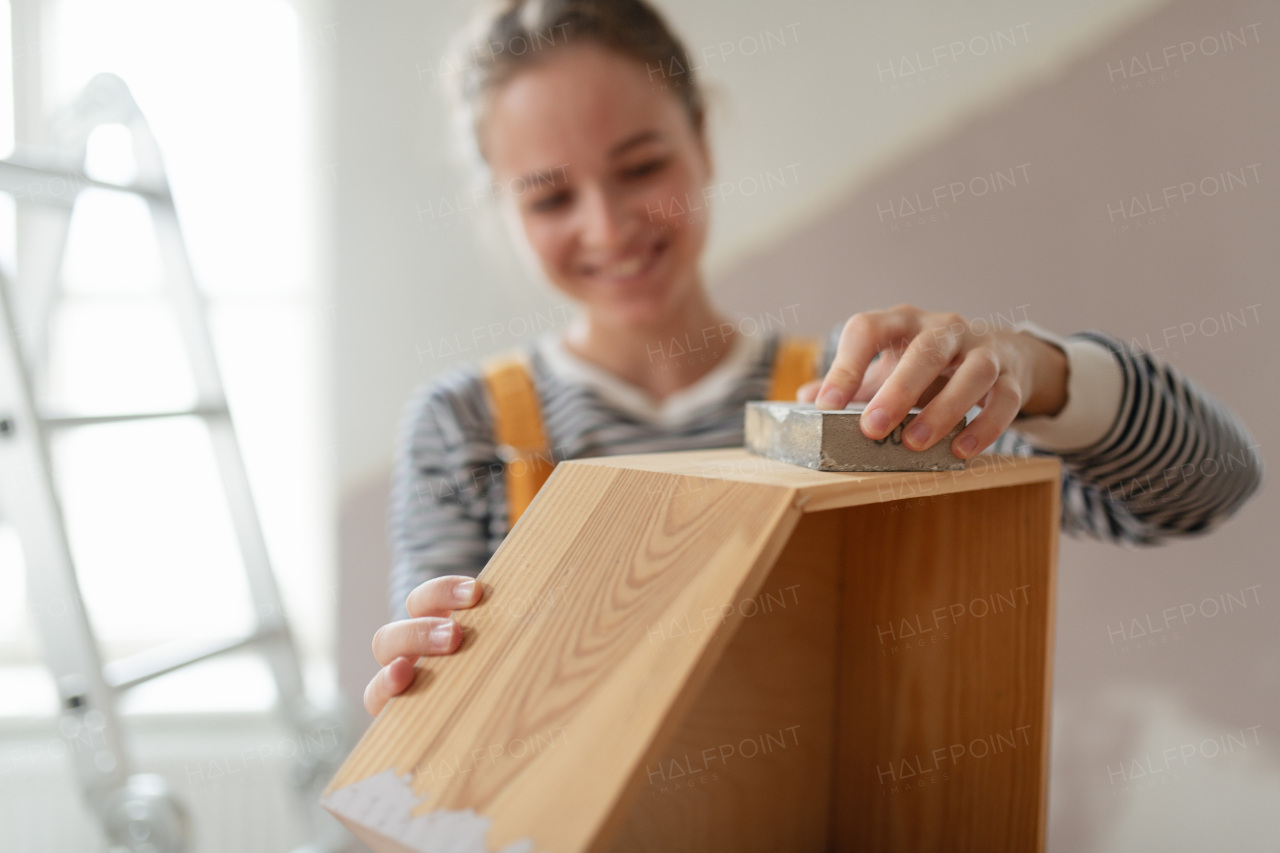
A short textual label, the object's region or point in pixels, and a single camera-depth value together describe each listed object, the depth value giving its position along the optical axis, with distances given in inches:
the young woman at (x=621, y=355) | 31.2
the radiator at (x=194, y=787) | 60.6
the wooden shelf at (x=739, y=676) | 17.1
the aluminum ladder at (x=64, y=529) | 40.4
